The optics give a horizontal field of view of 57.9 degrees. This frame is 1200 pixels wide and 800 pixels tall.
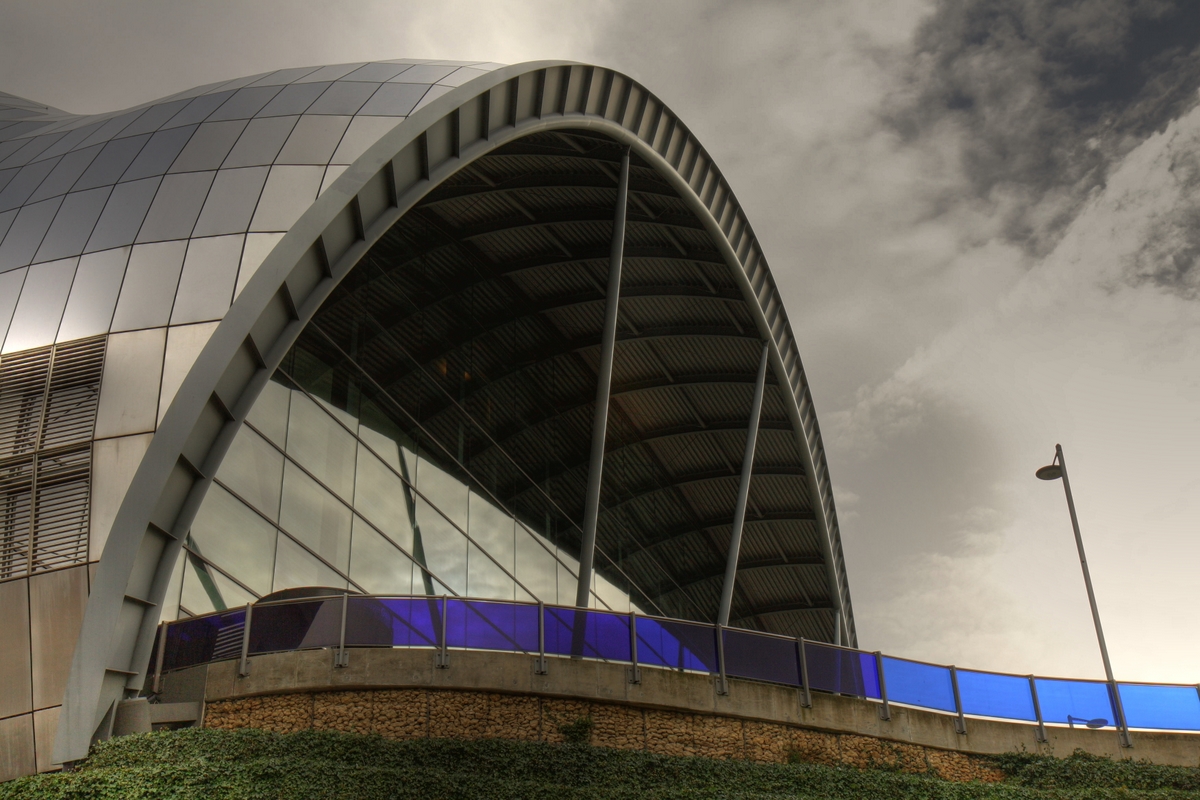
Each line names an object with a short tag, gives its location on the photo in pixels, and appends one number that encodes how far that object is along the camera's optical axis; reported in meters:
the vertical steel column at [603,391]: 25.39
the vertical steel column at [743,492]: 31.39
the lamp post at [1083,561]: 21.55
